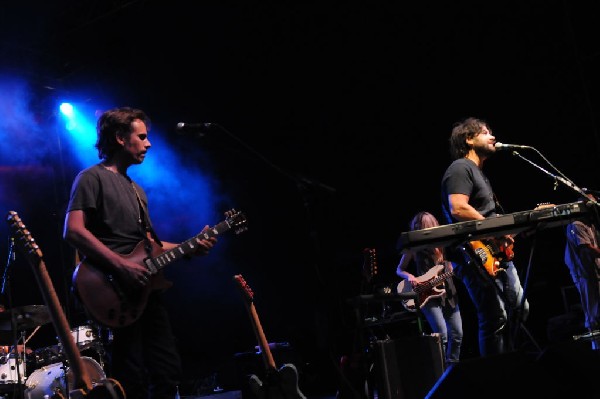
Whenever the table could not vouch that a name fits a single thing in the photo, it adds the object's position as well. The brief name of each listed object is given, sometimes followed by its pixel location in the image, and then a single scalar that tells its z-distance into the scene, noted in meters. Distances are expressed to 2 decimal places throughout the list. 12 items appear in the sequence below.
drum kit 6.50
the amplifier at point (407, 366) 4.55
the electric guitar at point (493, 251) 4.38
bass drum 6.93
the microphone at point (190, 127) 4.59
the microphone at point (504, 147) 4.40
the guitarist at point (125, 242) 3.37
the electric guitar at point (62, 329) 3.28
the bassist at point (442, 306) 6.58
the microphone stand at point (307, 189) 4.56
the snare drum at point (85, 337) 7.33
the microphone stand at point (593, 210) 3.60
